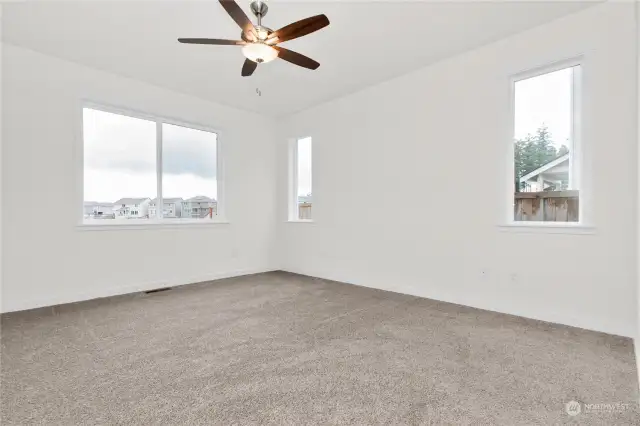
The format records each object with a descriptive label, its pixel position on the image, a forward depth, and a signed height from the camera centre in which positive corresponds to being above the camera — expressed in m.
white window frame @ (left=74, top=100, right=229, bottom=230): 3.56 +0.43
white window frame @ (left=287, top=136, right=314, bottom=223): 5.42 +0.49
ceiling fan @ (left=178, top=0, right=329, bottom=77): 2.13 +1.27
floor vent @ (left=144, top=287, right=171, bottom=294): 3.91 -1.01
